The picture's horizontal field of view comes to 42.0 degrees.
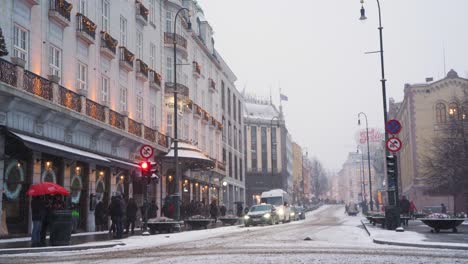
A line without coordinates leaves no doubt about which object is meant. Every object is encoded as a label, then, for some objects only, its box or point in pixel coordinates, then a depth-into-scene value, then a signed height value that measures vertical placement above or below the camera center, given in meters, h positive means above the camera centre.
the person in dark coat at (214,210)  44.52 -1.34
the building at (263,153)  117.50 +7.57
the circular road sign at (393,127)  23.77 +2.42
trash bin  18.58 -1.06
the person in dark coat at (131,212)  26.25 -0.82
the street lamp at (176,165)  30.88 +1.38
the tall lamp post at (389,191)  25.00 -0.09
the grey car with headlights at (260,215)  40.81 -1.64
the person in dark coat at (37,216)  18.42 -0.66
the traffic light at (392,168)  23.95 +0.81
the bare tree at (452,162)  49.47 +2.15
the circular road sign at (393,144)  23.64 +1.73
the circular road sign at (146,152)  24.66 +1.65
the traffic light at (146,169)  23.55 +0.92
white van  60.88 -0.73
